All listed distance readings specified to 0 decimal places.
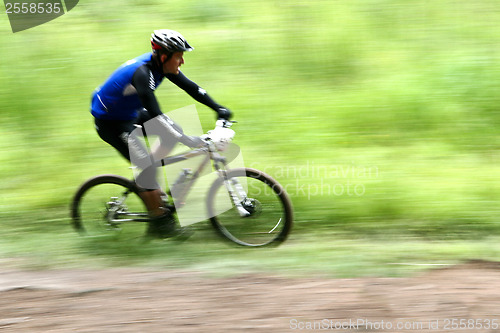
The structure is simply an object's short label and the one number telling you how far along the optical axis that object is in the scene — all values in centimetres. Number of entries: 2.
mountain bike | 1037
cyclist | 964
